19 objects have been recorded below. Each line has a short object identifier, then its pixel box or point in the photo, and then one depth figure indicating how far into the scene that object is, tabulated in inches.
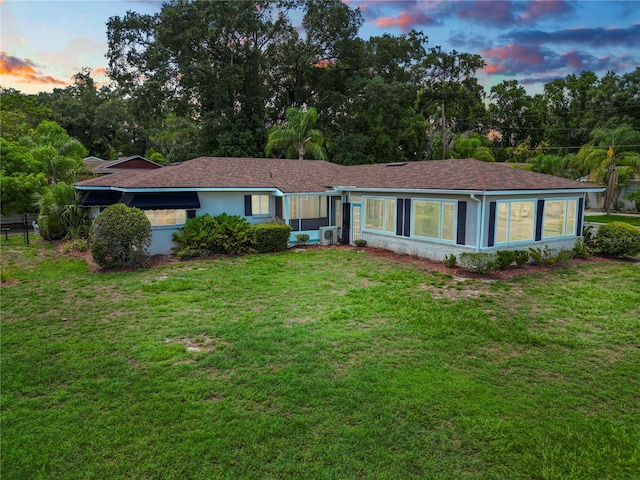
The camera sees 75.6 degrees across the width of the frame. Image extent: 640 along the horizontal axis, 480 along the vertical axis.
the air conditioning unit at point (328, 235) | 752.3
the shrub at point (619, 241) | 606.9
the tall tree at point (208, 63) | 1130.7
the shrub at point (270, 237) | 657.6
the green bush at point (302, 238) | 737.0
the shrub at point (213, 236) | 625.0
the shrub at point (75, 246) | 669.3
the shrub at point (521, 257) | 533.3
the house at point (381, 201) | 554.3
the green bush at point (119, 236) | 523.8
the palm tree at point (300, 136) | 1087.0
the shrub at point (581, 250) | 601.6
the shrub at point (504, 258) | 518.0
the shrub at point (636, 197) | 1275.2
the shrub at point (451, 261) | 544.6
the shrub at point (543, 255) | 556.4
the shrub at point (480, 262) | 508.1
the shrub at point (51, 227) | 777.6
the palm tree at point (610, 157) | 1182.9
